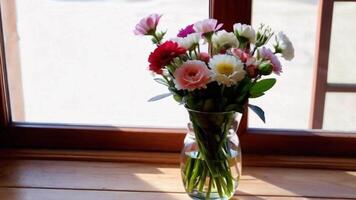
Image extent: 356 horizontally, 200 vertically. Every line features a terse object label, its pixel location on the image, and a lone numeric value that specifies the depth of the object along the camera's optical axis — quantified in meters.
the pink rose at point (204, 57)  1.05
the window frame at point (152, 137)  1.40
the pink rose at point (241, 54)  1.00
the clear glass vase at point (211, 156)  1.05
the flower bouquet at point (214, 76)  0.97
